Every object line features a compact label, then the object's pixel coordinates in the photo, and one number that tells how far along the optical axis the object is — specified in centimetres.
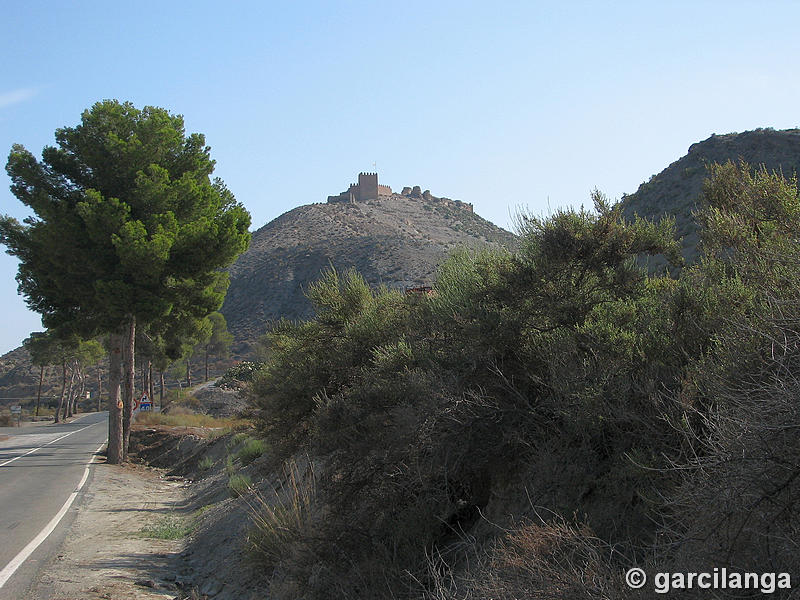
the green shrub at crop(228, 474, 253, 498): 1374
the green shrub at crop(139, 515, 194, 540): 1272
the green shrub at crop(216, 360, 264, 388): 3822
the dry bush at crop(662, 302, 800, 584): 350
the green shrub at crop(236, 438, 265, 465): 1756
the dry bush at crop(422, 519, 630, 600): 402
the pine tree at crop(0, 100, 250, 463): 2227
